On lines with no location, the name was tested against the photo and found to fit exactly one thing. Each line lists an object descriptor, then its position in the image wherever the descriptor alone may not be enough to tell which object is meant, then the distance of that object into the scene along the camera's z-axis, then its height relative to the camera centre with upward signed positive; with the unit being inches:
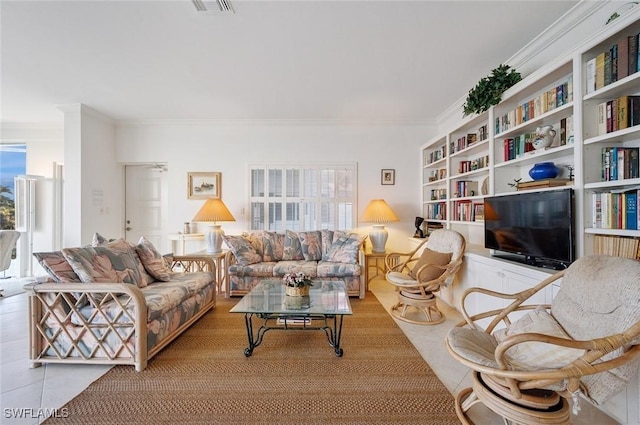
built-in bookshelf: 62.4 +26.0
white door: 183.8 +8.0
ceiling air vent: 75.2 +60.0
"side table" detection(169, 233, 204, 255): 167.0 -17.5
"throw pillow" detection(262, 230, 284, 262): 150.9 -19.3
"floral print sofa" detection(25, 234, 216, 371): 73.2 -29.5
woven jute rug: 58.1 -44.0
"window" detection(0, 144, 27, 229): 179.5 +27.1
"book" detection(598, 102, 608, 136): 66.9 +24.5
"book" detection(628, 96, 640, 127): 60.6 +23.9
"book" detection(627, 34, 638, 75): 59.7 +36.4
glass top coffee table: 80.2 -29.9
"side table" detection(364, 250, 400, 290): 146.0 -31.6
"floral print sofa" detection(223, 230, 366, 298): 134.1 -24.7
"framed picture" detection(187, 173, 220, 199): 176.1 +17.7
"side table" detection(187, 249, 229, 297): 137.1 -29.3
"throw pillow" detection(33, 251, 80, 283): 75.2 -15.7
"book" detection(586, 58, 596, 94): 68.0 +35.8
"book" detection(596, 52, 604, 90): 66.1 +35.9
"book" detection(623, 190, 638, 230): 60.6 +0.8
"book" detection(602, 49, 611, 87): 64.6 +35.5
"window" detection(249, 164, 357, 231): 175.2 +10.5
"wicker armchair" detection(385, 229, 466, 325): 104.7 -26.8
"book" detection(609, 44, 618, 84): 63.1 +36.1
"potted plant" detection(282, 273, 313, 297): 91.9 -25.5
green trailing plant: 98.2 +48.3
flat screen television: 71.2 -4.4
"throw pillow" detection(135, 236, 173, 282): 103.7 -19.4
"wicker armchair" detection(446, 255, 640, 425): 42.1 -25.1
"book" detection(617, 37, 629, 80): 61.1 +36.2
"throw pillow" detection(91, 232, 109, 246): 95.3 -10.4
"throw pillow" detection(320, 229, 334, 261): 151.9 -16.6
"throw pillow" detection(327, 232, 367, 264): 141.3 -19.6
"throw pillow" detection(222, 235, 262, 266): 138.8 -20.3
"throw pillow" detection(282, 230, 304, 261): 151.9 -20.5
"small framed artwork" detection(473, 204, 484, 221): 117.5 +0.5
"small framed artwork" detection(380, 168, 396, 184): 174.2 +24.3
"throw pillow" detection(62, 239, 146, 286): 77.2 -16.0
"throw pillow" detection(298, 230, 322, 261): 151.6 -18.7
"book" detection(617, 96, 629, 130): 62.5 +24.2
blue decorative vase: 84.0 +13.7
